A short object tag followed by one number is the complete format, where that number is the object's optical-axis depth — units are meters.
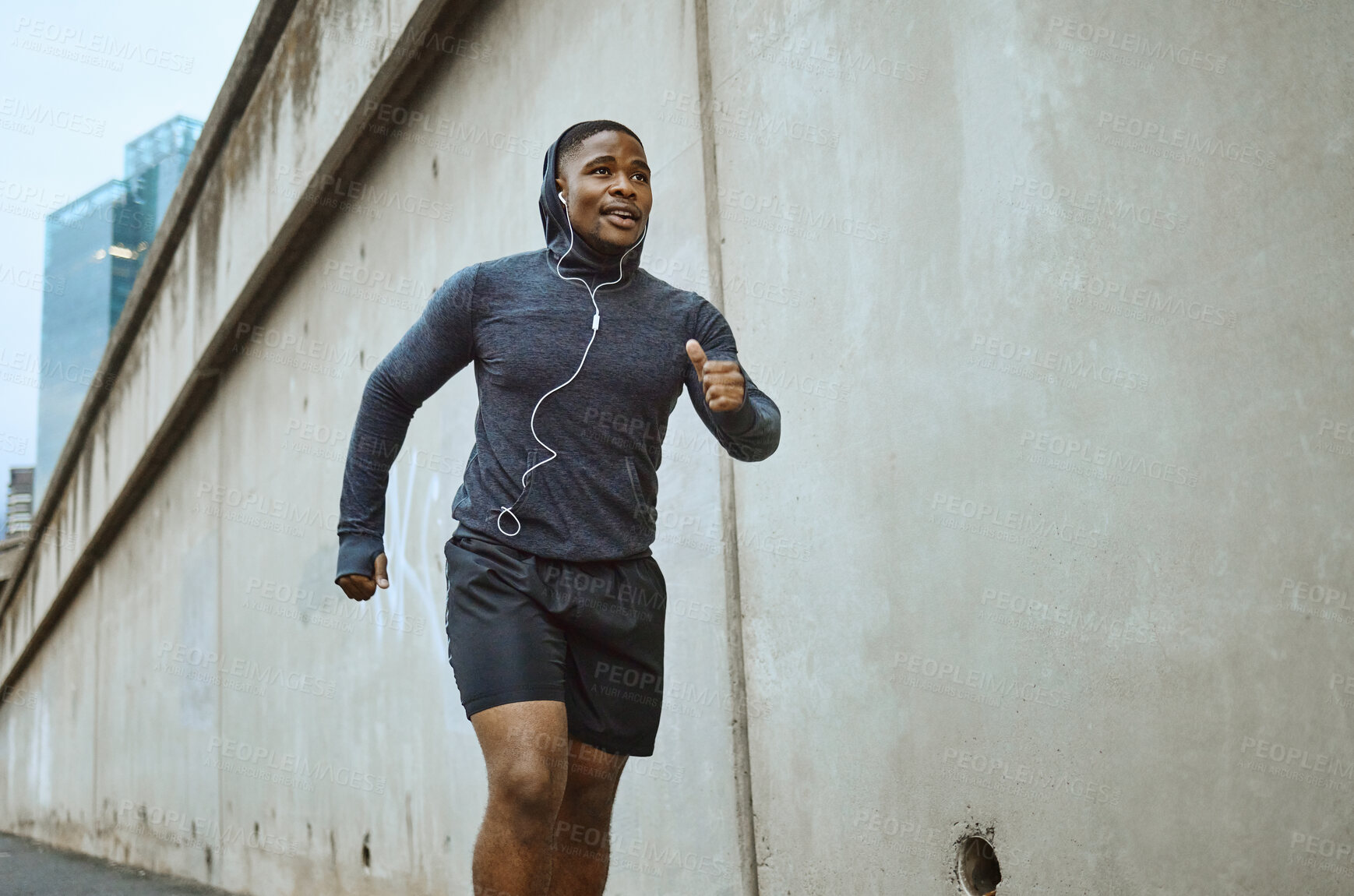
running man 2.49
